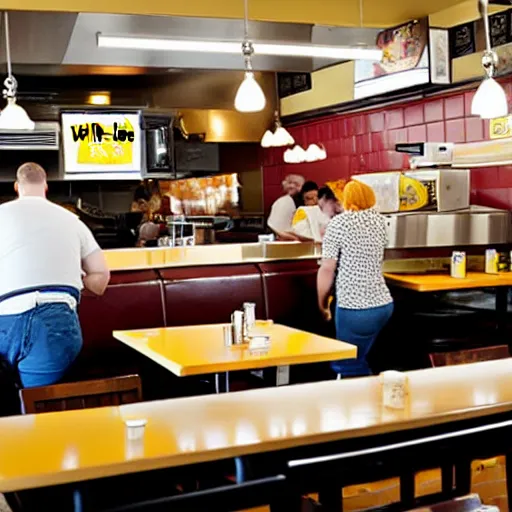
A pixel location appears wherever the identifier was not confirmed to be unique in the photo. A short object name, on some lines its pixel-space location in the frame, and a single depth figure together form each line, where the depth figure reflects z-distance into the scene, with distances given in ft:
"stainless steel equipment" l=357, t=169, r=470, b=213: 21.11
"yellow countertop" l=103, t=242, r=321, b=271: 18.98
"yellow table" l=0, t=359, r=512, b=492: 7.37
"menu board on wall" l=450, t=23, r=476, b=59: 23.48
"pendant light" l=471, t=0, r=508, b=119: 14.62
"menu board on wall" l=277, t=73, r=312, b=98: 31.65
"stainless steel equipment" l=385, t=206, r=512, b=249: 20.08
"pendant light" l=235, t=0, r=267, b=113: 16.60
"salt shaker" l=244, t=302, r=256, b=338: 14.62
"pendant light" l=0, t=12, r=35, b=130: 20.10
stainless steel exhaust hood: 22.66
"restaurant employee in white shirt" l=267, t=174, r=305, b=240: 28.37
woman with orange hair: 16.79
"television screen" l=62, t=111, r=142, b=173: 28.22
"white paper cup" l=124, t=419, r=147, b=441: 7.92
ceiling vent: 28.45
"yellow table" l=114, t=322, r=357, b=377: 12.44
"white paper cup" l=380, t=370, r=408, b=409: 9.10
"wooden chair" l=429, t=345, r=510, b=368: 12.22
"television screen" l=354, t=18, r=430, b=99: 24.08
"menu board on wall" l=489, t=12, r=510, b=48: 21.91
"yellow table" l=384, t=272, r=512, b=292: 18.24
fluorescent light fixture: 17.48
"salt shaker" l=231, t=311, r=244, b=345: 13.94
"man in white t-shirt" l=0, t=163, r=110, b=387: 13.79
